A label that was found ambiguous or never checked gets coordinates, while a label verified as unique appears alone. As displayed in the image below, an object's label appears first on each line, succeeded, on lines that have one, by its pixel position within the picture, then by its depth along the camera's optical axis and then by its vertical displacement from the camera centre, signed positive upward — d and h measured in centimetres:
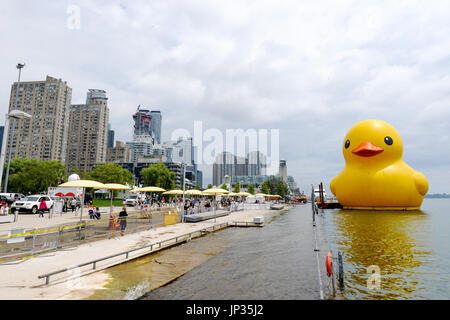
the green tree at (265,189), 10750 +252
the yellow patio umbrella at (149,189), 2434 +45
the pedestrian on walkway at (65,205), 2861 -133
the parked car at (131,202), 4244 -134
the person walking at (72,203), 2973 -113
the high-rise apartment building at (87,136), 17538 +3823
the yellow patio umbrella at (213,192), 2362 +24
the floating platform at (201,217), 2264 -204
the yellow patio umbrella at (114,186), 1744 +49
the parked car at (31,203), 2509 -102
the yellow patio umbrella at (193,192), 2468 +22
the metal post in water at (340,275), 769 -232
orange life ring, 752 -195
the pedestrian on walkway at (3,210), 2059 -141
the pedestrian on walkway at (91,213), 2053 -154
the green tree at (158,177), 6556 +431
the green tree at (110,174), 6538 +498
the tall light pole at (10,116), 1191 +365
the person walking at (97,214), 1970 -157
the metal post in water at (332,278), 779 -243
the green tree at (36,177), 5525 +338
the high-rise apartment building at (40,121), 14450 +3939
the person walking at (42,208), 2255 -132
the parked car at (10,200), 3673 -109
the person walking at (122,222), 1533 -165
